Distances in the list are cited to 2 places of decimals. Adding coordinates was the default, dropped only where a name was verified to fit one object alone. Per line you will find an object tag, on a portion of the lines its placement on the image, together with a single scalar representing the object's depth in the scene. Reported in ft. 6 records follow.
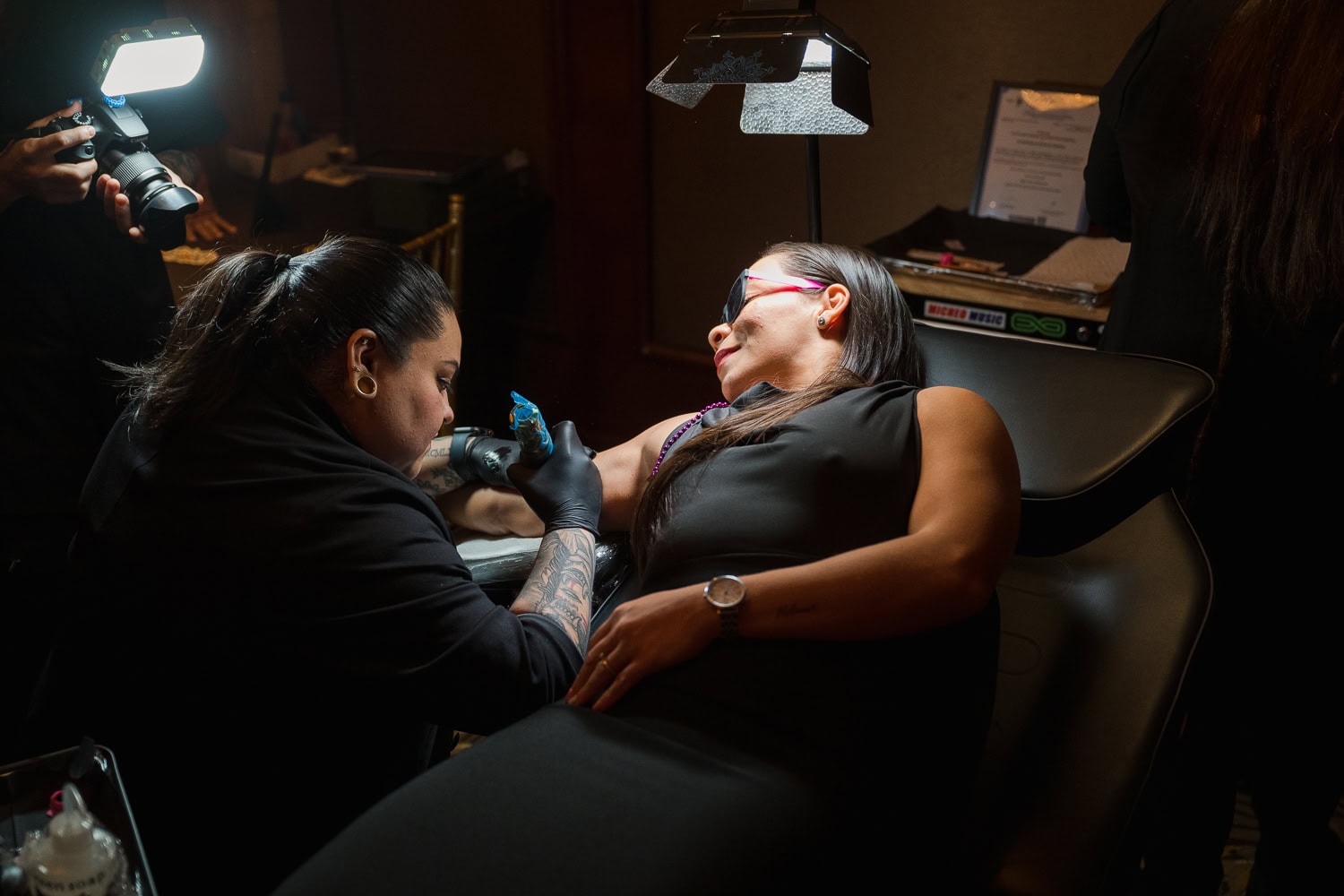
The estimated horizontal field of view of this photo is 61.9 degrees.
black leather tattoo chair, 4.06
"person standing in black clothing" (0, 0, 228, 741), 5.65
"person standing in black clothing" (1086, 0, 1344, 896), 4.81
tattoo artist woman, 3.92
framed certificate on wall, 8.04
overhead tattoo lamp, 4.98
